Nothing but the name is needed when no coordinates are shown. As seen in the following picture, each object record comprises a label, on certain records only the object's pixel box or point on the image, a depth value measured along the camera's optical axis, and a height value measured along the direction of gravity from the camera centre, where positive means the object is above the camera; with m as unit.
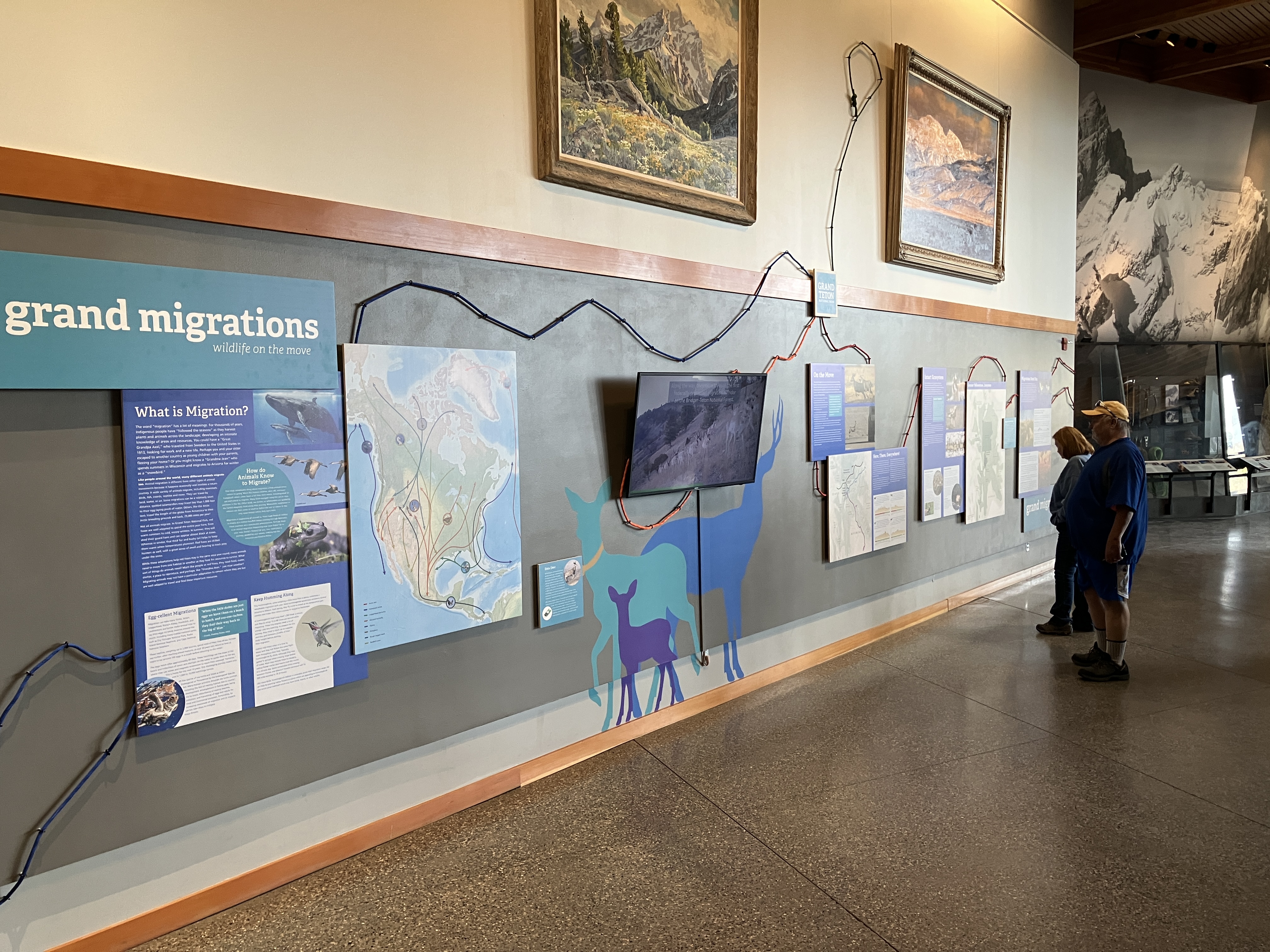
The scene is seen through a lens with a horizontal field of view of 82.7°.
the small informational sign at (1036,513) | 6.90 -0.85
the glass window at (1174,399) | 10.45 +0.36
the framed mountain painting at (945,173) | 5.03 +1.91
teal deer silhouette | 3.43 -0.77
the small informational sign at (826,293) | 4.50 +0.84
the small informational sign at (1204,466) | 10.32 -0.61
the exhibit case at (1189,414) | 10.27 +0.14
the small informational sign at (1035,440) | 6.68 -0.14
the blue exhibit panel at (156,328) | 2.02 +0.32
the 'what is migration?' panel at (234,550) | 2.24 -0.39
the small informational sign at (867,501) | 4.76 -0.52
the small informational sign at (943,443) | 5.53 -0.14
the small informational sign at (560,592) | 3.24 -0.74
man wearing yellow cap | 3.97 -0.59
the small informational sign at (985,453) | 6.01 -0.23
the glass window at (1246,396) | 10.96 +0.42
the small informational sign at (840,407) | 4.57 +0.13
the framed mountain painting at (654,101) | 3.17 +1.58
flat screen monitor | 3.38 -0.01
